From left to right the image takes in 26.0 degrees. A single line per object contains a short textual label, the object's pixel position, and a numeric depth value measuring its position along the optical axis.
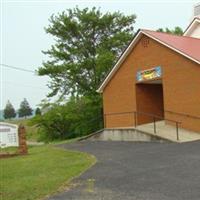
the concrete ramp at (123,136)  21.19
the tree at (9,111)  115.38
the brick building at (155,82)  22.42
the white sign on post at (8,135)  19.78
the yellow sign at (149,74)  24.55
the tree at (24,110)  117.06
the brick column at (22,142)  19.50
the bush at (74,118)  39.91
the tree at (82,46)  40.06
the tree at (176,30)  45.73
